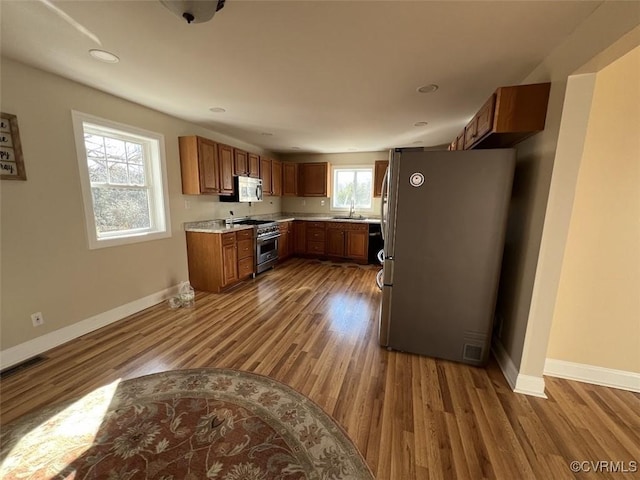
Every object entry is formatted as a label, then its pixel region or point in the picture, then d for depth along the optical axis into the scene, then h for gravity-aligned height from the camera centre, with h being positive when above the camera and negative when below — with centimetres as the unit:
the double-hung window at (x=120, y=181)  256 +14
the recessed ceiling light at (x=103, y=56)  185 +100
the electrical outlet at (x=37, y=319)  222 -109
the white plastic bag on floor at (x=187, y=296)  328 -127
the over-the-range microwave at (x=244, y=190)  429 +11
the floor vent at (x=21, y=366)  200 -140
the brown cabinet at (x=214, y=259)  360 -89
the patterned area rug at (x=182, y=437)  130 -137
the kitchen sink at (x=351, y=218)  584 -41
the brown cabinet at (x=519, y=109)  172 +64
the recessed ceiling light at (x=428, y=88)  236 +105
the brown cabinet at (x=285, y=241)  523 -91
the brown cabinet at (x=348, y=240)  535 -85
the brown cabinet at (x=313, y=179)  583 +45
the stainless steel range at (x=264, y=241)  436 -76
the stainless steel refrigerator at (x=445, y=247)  193 -36
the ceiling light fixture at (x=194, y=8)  115 +85
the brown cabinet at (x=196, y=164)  348 +43
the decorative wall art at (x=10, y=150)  198 +32
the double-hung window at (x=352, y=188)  597 +27
